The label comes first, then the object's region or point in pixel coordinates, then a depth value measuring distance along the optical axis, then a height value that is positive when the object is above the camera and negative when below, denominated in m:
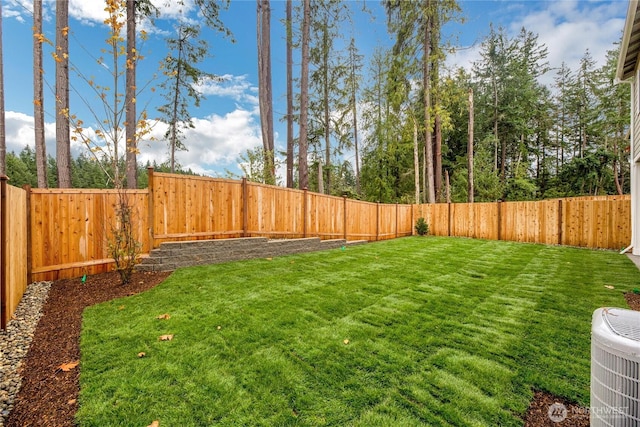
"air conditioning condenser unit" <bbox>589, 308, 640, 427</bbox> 1.04 -0.65
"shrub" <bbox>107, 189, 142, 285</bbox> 4.22 -0.50
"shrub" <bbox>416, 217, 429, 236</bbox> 12.18 -0.73
